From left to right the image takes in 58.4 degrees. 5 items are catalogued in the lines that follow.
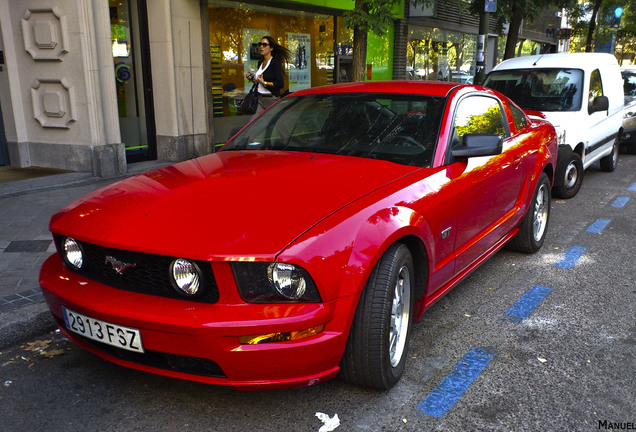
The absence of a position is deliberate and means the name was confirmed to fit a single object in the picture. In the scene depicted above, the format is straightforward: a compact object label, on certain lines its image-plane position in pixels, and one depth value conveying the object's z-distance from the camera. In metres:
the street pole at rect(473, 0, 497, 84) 11.48
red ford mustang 2.46
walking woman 7.84
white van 7.63
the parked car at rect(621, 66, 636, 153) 11.41
